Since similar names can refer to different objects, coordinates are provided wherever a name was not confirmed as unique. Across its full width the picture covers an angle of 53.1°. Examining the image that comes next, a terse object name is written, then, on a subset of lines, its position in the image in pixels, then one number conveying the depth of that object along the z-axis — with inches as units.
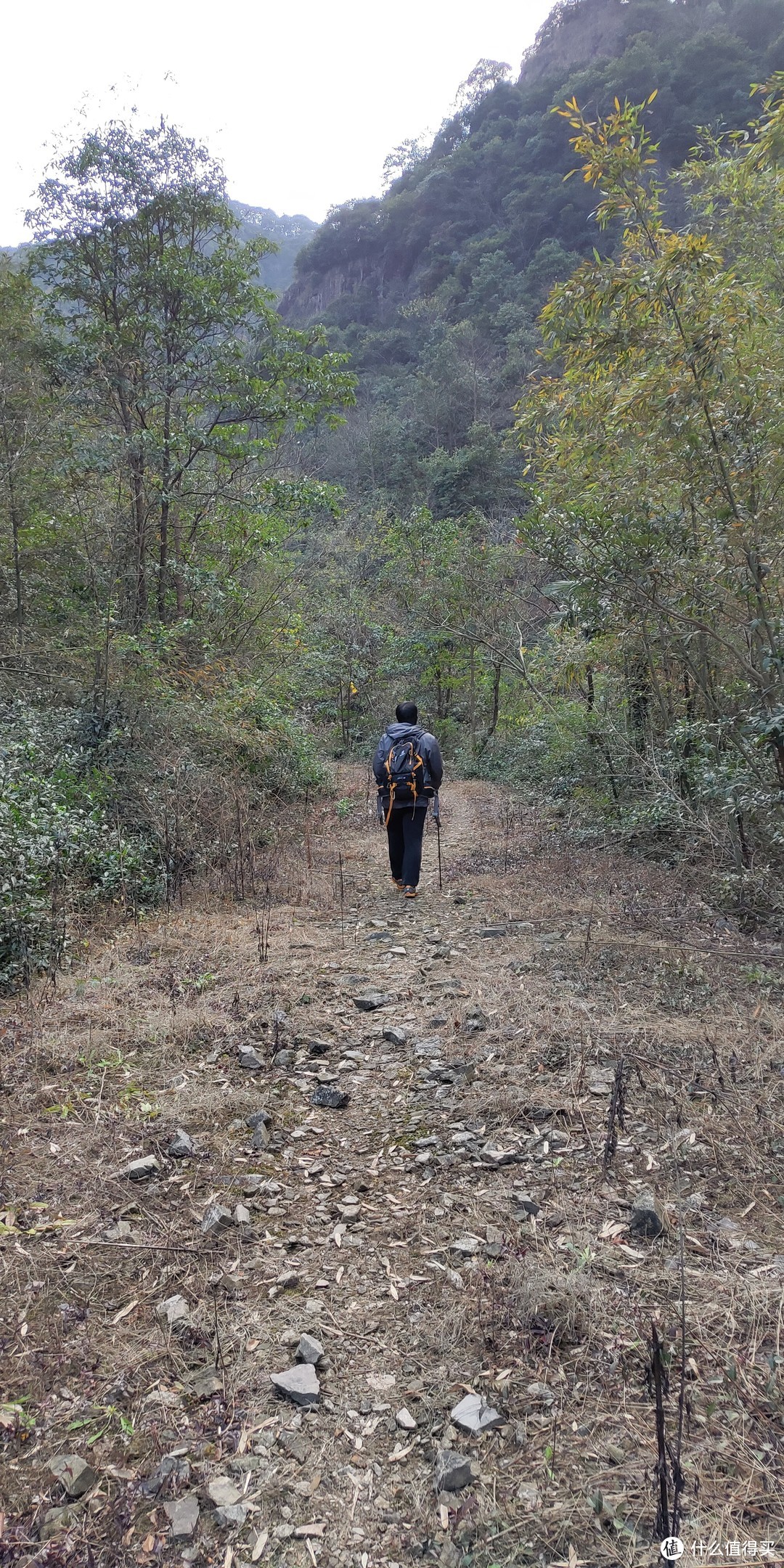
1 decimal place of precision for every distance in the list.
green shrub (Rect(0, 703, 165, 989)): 198.5
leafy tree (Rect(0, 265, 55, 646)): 352.8
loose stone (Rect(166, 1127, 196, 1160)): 124.9
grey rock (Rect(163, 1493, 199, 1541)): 70.3
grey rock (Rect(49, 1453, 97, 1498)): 73.4
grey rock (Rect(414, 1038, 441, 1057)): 160.2
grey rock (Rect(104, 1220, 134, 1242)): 106.0
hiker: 273.0
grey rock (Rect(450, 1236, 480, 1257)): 103.3
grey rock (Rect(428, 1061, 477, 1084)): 149.0
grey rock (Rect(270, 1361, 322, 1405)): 84.0
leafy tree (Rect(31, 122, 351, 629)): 393.1
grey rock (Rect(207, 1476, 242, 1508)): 73.1
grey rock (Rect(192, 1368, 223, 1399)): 84.7
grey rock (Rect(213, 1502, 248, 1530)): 71.4
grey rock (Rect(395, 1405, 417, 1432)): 80.4
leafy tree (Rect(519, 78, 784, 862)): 193.0
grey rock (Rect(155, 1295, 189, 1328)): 93.4
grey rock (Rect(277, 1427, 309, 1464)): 78.1
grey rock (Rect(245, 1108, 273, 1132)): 134.2
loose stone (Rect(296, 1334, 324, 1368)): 88.9
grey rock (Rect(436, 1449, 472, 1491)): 73.8
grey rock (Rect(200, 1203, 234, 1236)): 108.7
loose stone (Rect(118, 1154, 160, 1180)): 118.1
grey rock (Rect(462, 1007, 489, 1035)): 167.6
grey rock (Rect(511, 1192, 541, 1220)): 110.0
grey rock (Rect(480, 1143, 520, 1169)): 122.4
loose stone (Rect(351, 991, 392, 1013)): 184.5
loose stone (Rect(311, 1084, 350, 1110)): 143.1
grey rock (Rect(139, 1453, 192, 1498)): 74.2
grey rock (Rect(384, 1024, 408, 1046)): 166.4
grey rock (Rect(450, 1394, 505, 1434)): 78.6
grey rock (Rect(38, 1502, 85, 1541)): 69.8
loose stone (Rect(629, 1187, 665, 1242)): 103.2
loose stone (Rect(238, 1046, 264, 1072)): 154.7
